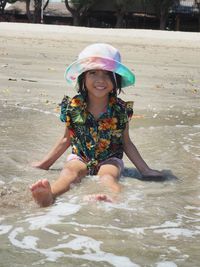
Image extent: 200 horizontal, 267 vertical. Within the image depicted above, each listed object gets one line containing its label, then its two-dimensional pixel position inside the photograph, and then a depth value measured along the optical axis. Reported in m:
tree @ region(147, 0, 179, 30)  38.62
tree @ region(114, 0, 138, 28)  38.47
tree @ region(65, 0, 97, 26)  40.09
